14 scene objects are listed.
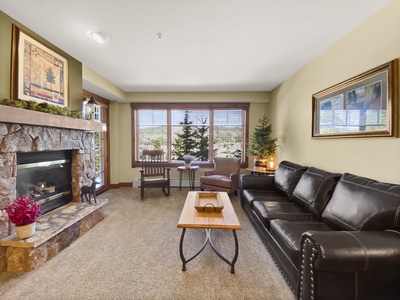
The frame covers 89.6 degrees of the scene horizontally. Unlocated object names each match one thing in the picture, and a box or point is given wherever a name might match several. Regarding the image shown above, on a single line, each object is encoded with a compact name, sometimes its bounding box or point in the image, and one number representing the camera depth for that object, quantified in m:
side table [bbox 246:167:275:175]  3.95
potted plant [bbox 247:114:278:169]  4.28
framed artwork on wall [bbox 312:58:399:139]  1.78
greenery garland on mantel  2.02
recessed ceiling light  2.31
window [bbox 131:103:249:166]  5.37
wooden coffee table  1.92
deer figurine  3.10
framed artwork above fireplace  2.17
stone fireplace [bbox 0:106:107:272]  1.96
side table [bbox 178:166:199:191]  4.80
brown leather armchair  4.19
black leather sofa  1.21
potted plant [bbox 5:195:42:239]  1.96
